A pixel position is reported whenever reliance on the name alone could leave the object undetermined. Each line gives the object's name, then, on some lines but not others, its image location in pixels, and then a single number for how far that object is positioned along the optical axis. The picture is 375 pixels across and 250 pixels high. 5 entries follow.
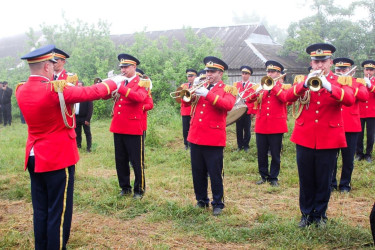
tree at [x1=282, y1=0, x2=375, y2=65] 18.38
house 20.00
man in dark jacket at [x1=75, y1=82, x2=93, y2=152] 10.30
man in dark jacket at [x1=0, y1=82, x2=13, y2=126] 17.81
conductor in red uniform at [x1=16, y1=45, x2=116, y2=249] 3.71
